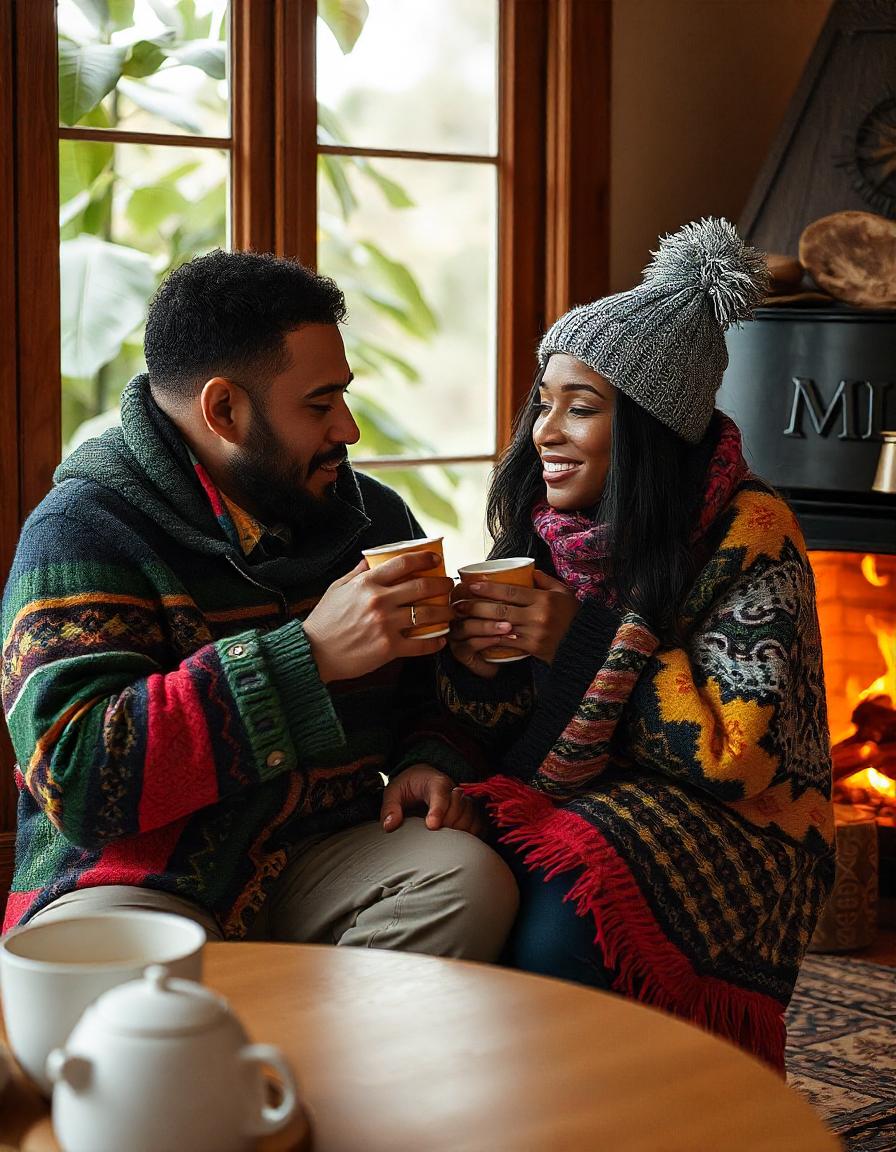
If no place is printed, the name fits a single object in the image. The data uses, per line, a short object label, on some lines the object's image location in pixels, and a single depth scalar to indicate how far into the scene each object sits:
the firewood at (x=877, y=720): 3.23
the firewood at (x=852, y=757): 3.23
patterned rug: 2.19
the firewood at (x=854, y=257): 3.03
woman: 1.79
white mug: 0.95
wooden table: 0.95
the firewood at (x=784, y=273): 3.08
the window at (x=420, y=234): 3.08
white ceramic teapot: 0.84
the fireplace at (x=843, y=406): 3.00
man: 1.64
